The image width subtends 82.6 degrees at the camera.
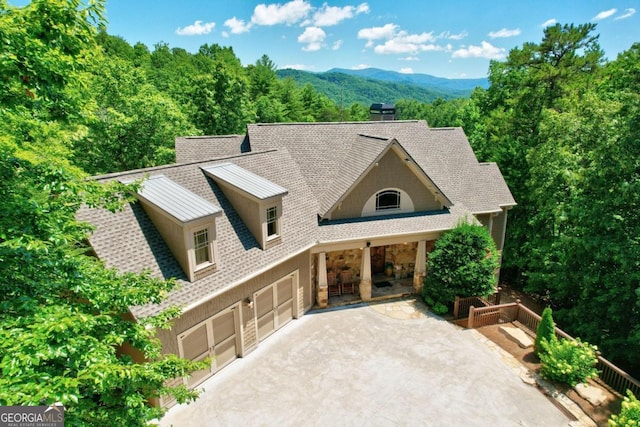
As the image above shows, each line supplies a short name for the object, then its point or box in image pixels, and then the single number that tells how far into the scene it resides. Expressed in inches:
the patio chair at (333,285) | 719.7
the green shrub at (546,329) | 516.7
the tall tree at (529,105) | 928.3
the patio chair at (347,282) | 728.3
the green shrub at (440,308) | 649.0
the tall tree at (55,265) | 188.9
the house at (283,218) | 438.3
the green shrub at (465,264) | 624.4
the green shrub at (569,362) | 468.1
